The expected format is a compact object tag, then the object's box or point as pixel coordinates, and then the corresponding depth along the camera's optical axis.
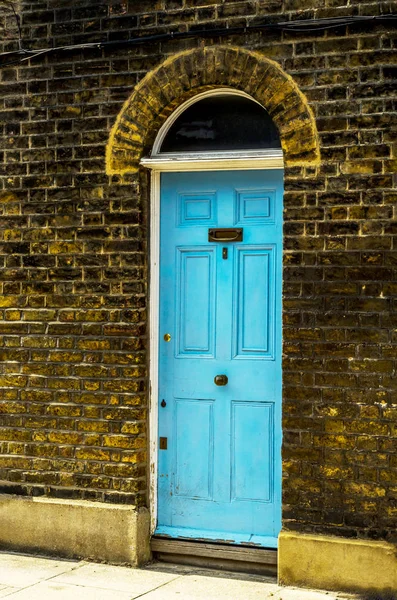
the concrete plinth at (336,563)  5.71
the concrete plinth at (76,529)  6.40
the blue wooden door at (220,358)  6.34
